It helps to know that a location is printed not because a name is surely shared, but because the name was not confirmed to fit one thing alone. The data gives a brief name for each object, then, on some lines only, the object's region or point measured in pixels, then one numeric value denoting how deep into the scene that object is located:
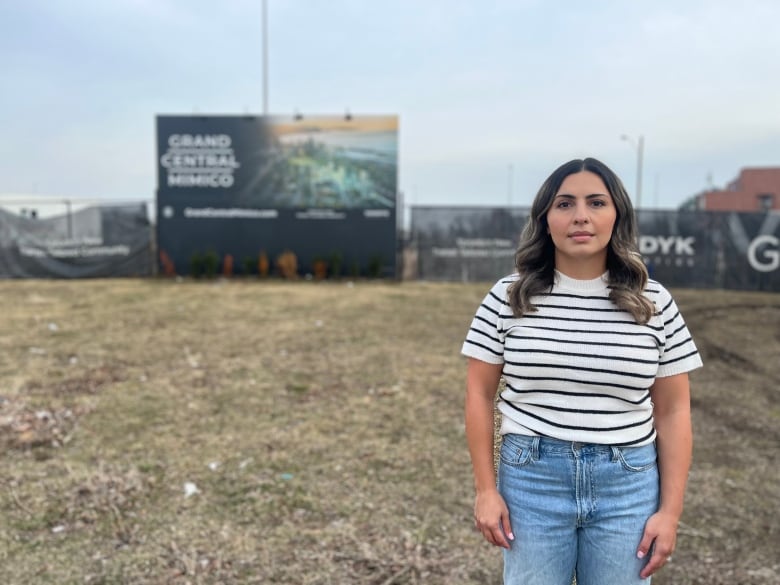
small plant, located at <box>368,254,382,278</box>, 17.81
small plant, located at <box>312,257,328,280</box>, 17.88
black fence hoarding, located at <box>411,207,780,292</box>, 16.08
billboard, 18.17
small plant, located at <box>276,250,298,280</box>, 17.86
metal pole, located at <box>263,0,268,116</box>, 26.45
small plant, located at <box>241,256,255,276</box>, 18.00
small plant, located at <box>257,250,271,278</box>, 17.84
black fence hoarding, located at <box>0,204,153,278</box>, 17.55
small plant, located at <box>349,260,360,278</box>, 17.92
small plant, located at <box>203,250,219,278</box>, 17.47
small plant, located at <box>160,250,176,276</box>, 18.14
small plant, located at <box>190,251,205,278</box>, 17.55
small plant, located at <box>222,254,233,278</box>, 18.00
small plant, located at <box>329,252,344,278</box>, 17.81
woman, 1.76
